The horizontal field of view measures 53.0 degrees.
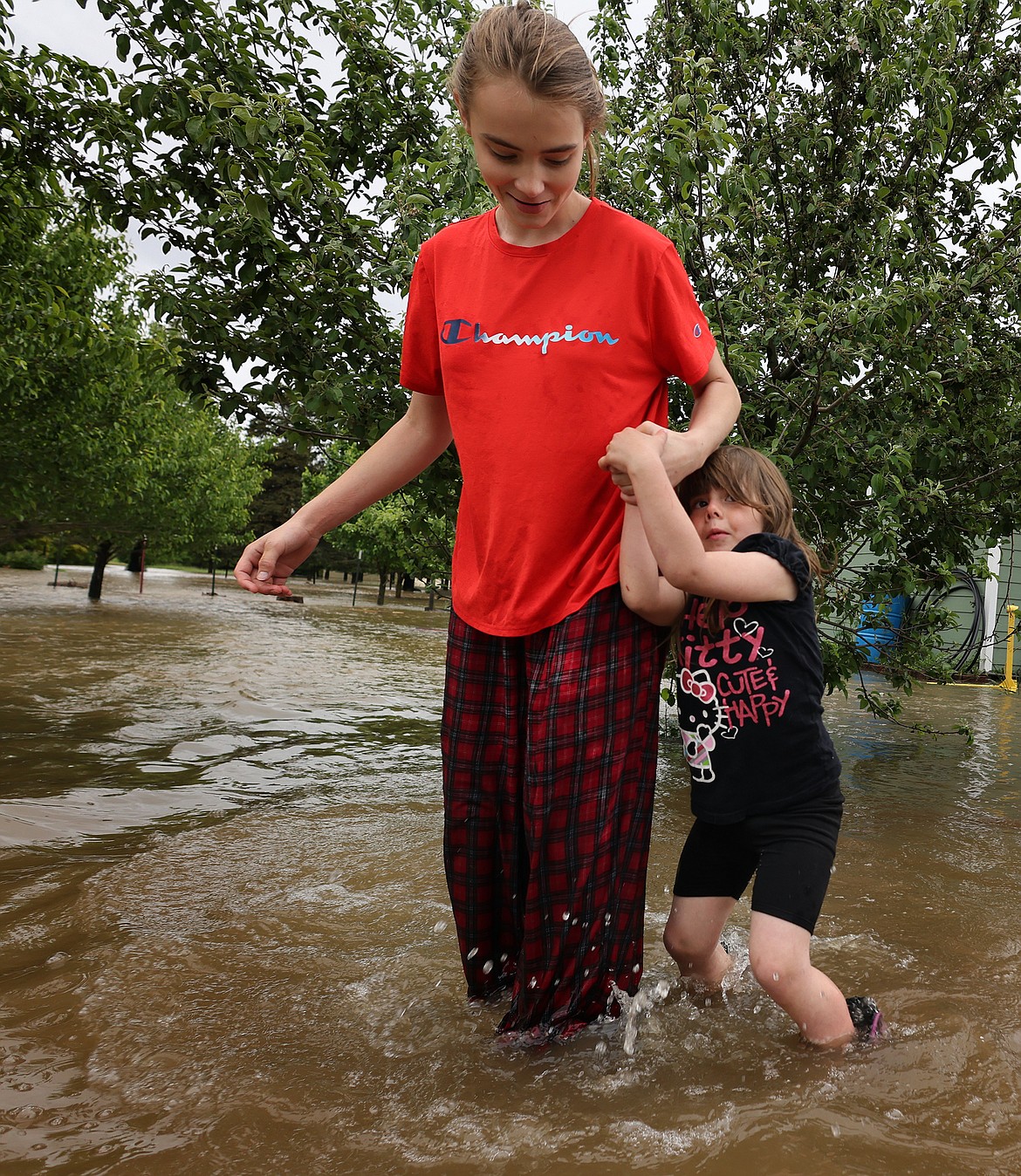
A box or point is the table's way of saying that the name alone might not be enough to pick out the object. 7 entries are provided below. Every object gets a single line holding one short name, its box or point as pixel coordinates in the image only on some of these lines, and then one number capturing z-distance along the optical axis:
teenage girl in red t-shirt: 1.95
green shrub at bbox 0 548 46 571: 38.81
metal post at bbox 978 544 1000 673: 13.87
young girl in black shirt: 2.03
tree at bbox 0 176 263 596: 6.97
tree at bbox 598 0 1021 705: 4.26
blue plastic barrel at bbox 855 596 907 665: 5.34
